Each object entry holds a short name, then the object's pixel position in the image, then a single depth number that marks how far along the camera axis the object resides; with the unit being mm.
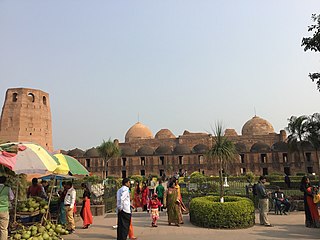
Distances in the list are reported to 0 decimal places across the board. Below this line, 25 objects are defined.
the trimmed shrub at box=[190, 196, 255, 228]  7559
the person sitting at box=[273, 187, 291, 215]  10171
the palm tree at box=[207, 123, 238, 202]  10781
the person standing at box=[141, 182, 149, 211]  11453
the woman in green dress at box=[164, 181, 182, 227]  8023
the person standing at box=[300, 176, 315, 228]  7641
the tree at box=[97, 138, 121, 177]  31656
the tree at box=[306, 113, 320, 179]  22609
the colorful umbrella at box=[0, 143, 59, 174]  5355
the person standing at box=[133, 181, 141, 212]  11617
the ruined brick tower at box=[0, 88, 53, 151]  28641
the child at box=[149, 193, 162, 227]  7938
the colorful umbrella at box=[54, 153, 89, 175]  6773
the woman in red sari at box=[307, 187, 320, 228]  7559
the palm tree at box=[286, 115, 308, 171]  23770
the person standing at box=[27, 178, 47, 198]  8627
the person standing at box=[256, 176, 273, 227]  7871
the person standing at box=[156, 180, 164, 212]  10469
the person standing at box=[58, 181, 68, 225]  7684
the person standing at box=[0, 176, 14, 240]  5164
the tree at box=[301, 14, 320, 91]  13453
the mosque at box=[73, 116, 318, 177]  34500
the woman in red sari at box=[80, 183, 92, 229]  7941
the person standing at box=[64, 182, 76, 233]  7293
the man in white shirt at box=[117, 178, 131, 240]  5727
